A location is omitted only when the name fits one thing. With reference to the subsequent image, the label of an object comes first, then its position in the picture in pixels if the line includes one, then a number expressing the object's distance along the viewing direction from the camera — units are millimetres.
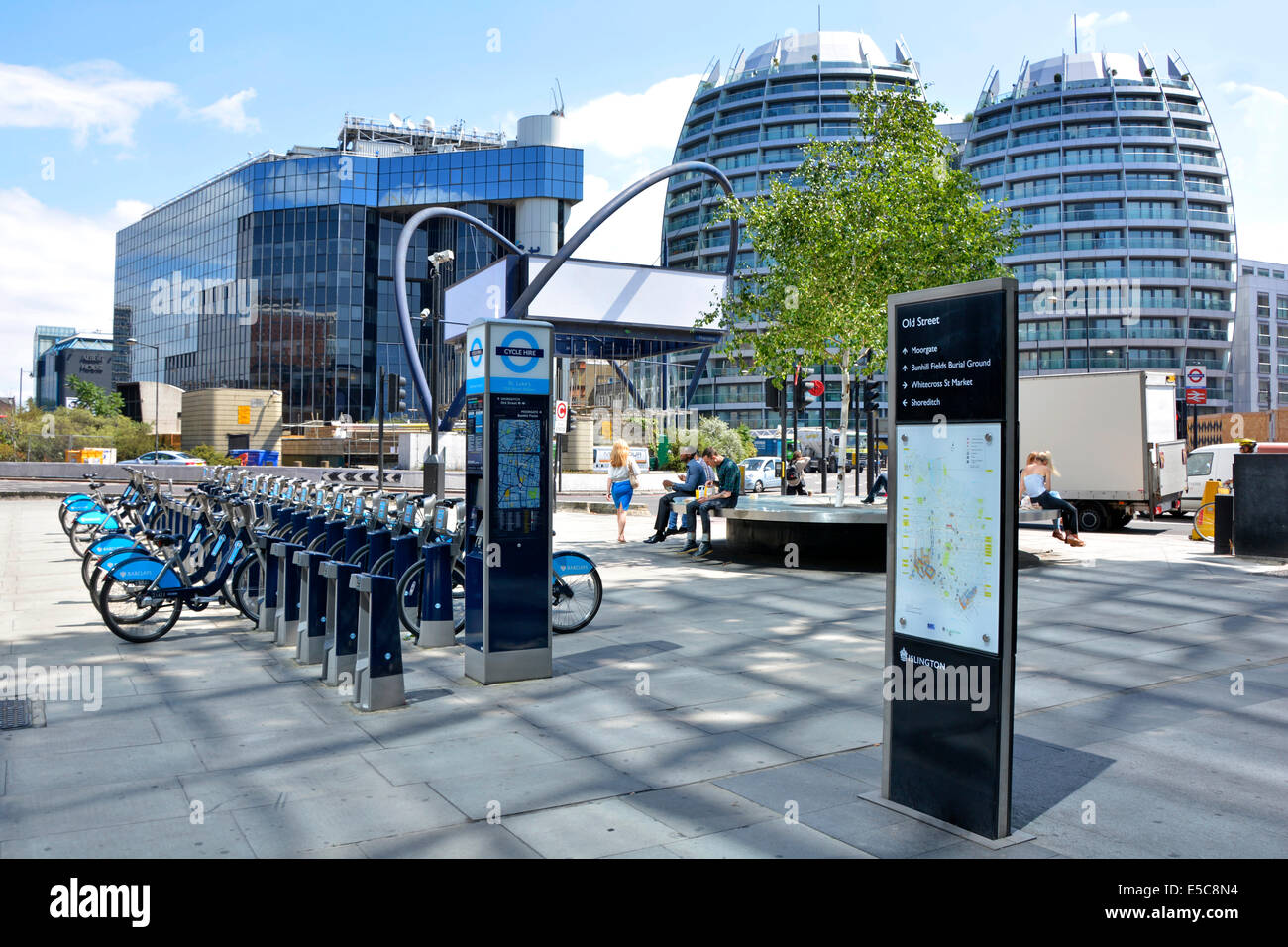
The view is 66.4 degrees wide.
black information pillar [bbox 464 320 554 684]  7098
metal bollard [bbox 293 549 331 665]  7590
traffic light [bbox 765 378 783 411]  19797
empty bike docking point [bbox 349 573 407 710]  6309
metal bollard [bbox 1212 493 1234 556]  15422
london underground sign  32219
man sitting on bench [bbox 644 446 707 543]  16016
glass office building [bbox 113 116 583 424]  83938
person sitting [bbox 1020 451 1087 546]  14555
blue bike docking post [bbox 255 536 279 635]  8797
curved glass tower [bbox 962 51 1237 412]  84250
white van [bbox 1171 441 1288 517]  22344
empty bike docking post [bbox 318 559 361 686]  6785
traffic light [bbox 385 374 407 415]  31031
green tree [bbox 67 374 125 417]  74375
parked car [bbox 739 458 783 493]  40812
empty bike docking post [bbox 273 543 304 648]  8289
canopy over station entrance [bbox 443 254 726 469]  41938
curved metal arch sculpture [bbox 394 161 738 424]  40812
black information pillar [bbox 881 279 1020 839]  4117
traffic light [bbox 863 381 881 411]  18625
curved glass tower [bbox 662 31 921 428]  96062
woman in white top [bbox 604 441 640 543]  17844
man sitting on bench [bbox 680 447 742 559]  14914
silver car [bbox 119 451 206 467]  38888
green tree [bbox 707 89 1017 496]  15695
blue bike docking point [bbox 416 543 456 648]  8359
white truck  20391
